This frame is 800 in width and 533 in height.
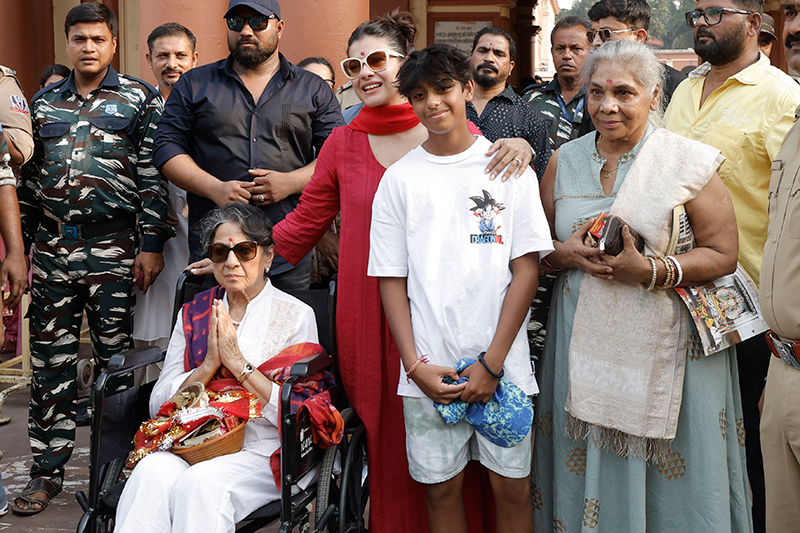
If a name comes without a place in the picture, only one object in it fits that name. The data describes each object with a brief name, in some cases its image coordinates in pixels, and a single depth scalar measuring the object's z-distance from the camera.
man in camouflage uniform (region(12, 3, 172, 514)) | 3.93
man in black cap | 3.58
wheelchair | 2.59
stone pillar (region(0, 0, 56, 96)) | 7.30
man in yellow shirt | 3.04
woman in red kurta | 2.96
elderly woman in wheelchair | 2.61
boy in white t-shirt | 2.62
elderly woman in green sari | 2.66
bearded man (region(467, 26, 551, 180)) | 3.83
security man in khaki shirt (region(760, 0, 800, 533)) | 2.24
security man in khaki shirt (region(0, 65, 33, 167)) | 3.69
